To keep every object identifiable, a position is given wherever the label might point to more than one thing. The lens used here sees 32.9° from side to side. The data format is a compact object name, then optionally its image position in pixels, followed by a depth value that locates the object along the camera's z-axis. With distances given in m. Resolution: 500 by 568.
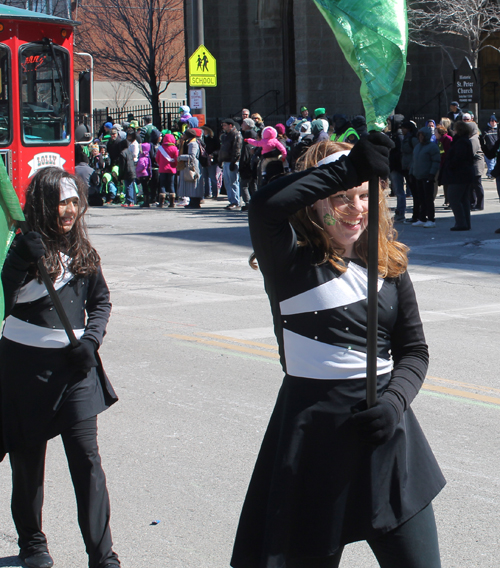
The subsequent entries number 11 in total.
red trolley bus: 11.56
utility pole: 20.53
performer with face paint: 2.44
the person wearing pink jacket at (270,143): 16.56
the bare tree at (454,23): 26.78
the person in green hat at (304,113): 23.70
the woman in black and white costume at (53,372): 3.37
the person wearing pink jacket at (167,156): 19.62
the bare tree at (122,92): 48.09
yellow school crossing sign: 20.33
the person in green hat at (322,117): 20.07
